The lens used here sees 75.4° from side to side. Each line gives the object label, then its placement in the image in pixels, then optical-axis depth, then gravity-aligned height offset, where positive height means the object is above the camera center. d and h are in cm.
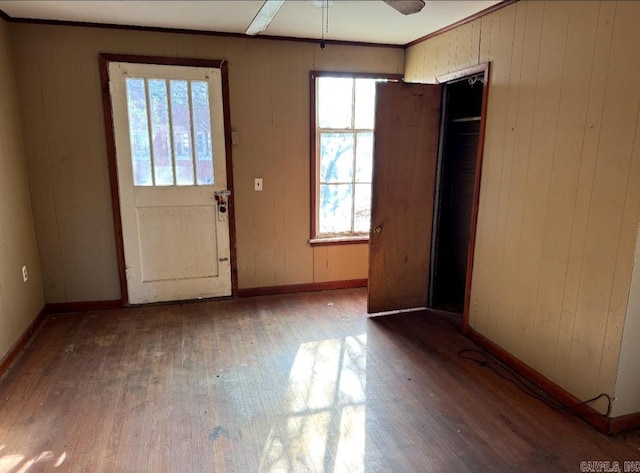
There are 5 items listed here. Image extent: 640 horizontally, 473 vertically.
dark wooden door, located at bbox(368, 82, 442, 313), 342 -23
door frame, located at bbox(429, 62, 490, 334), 299 +1
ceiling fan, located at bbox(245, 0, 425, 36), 213 +96
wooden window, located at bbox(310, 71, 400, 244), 402 +11
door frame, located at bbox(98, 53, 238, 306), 340 +28
